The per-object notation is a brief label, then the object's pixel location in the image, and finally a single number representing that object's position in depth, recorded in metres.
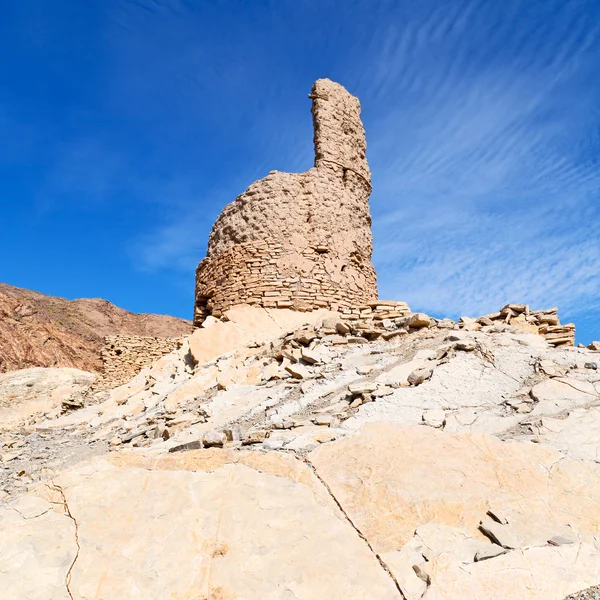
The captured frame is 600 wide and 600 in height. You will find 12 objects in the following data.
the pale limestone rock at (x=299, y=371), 5.79
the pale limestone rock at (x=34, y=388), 13.91
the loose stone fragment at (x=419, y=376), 4.77
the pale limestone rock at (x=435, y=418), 3.95
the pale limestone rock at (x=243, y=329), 8.59
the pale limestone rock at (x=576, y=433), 3.45
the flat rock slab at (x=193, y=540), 2.48
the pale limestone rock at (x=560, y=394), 4.14
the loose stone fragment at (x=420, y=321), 6.85
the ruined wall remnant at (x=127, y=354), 14.94
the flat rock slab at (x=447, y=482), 2.84
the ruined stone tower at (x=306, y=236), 10.01
